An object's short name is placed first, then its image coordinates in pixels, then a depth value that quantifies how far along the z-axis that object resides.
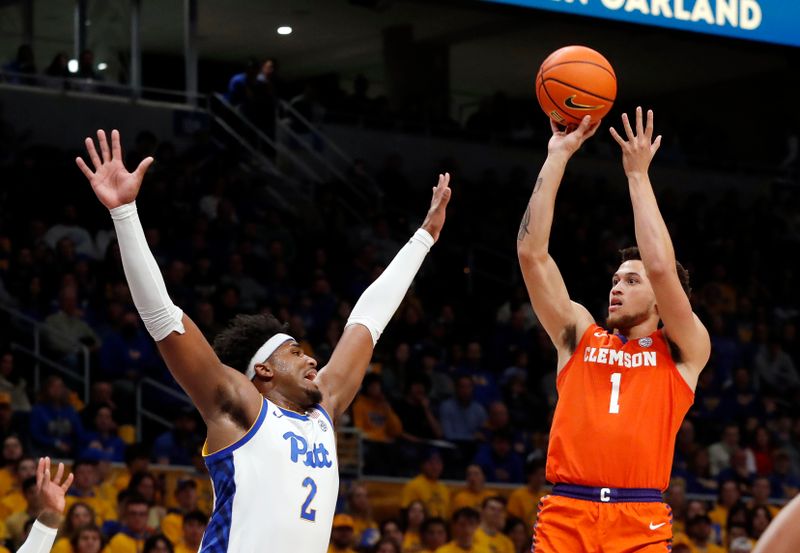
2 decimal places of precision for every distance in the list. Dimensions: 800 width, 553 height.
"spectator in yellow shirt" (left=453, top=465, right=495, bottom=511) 12.68
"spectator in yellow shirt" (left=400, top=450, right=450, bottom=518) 12.60
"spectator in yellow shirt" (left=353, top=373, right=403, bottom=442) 13.45
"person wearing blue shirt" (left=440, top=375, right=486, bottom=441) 14.06
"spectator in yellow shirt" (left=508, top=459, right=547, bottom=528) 12.91
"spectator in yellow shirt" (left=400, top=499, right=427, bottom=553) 11.66
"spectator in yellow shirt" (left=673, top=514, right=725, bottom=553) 12.84
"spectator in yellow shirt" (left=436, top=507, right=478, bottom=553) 11.61
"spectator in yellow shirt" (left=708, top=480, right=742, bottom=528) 13.70
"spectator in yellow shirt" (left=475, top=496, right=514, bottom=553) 11.89
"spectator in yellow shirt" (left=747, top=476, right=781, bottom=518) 13.62
